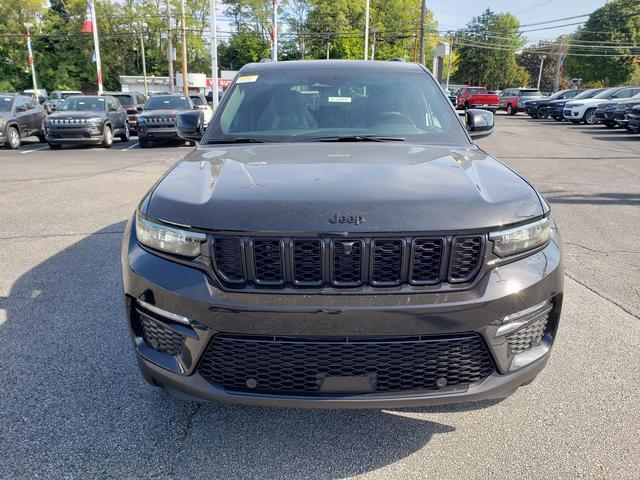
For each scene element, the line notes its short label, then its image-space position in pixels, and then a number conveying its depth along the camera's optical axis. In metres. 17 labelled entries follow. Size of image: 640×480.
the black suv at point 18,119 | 16.08
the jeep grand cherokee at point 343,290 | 2.04
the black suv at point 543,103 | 31.50
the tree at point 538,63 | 100.81
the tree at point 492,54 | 88.00
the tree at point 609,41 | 60.22
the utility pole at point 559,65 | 67.50
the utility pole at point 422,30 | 43.98
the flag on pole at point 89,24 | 28.25
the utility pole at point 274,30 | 24.33
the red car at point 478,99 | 37.78
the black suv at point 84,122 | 16.11
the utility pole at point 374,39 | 55.01
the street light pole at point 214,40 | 19.02
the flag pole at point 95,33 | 28.77
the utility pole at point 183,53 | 36.66
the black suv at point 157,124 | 16.36
